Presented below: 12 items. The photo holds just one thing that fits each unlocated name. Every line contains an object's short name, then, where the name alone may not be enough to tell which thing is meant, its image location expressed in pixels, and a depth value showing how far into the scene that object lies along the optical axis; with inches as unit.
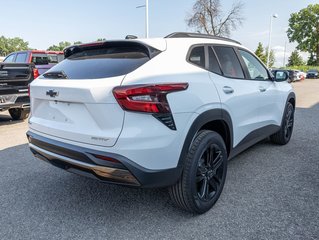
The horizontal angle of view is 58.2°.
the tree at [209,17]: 1267.2
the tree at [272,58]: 2737.2
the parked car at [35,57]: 422.9
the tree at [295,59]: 3035.7
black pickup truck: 246.8
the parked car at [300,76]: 1234.6
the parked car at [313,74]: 1546.5
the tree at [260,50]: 2522.4
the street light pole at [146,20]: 770.9
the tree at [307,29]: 2576.3
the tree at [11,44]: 4857.3
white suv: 87.3
